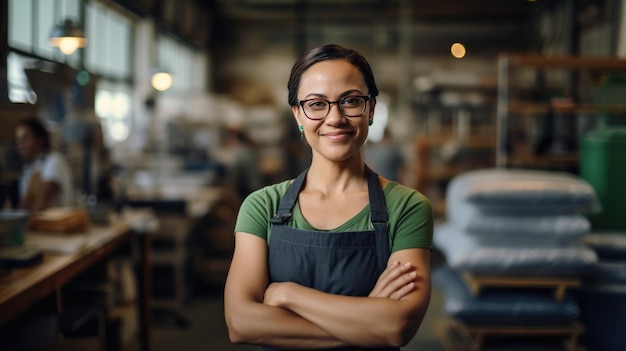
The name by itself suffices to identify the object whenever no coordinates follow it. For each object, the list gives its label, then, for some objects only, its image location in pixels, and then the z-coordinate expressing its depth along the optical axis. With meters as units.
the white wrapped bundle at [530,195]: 3.38
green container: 3.64
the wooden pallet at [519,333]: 3.50
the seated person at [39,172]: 3.93
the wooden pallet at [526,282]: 3.47
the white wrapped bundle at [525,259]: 3.38
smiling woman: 1.36
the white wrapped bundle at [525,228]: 3.40
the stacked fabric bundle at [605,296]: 3.52
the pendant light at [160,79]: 6.70
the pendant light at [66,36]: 4.15
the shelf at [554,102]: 4.52
